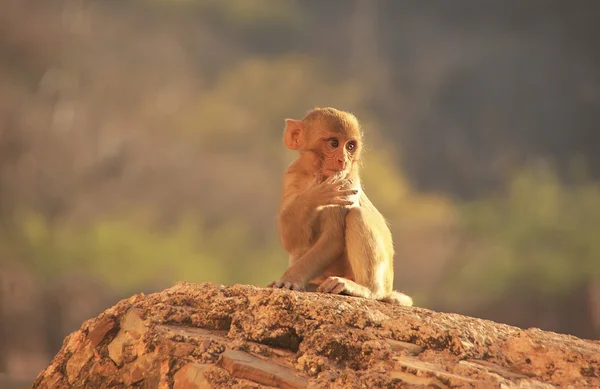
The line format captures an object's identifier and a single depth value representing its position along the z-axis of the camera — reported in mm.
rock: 7508
